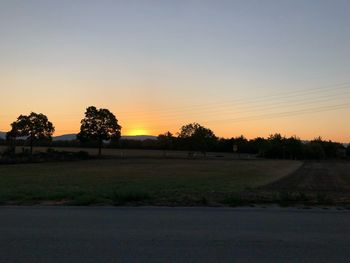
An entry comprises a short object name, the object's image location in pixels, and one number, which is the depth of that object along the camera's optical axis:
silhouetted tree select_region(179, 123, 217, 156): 155.38
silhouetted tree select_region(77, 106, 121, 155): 116.75
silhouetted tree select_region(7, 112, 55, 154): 107.19
